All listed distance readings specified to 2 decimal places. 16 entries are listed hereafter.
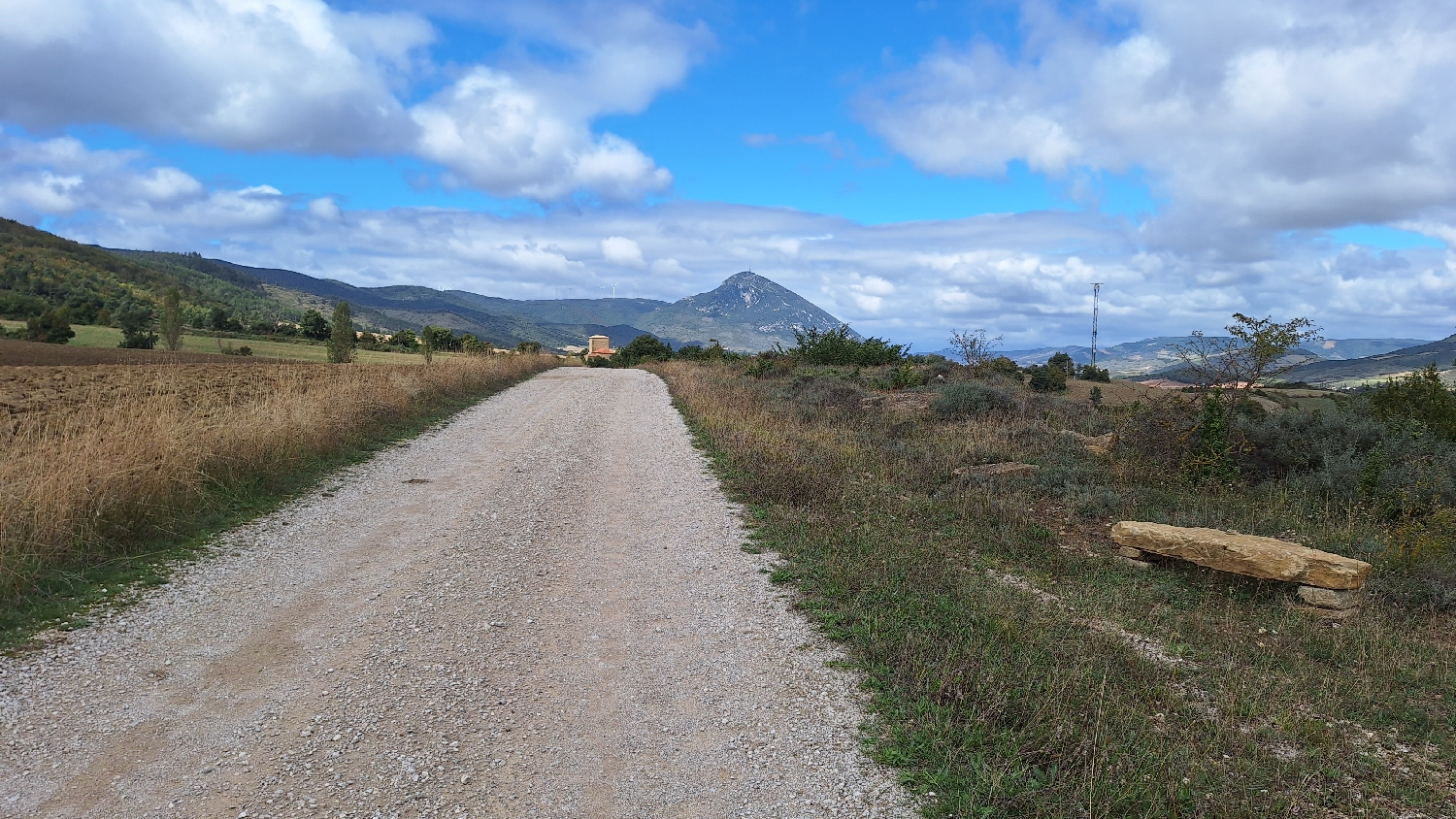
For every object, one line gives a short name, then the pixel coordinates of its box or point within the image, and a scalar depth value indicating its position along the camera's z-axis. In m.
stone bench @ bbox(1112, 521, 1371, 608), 6.59
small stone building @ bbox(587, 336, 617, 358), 101.69
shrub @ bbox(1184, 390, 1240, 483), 11.09
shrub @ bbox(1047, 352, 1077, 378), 37.32
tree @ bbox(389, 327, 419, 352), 64.06
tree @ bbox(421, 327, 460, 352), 55.11
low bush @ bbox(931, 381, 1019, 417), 17.08
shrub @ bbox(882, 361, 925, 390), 24.20
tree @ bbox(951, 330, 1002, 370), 28.42
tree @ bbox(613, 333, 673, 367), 62.12
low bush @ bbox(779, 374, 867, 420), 18.38
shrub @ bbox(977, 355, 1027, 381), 27.73
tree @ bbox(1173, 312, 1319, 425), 11.52
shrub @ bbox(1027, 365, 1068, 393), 28.70
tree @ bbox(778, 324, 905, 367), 34.75
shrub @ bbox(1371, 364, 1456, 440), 12.73
